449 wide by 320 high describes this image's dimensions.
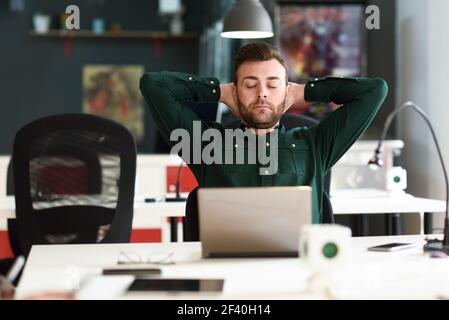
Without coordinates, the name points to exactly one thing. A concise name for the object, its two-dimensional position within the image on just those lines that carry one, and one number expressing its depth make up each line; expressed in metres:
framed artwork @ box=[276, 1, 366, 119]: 6.39
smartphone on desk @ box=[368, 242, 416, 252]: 2.38
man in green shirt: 2.66
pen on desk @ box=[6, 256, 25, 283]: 1.75
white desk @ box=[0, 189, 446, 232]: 3.72
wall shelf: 7.66
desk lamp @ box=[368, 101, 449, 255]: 2.33
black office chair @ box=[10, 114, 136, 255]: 3.30
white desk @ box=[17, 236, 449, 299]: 1.77
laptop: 2.05
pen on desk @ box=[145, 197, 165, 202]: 3.96
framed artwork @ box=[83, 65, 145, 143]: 7.76
